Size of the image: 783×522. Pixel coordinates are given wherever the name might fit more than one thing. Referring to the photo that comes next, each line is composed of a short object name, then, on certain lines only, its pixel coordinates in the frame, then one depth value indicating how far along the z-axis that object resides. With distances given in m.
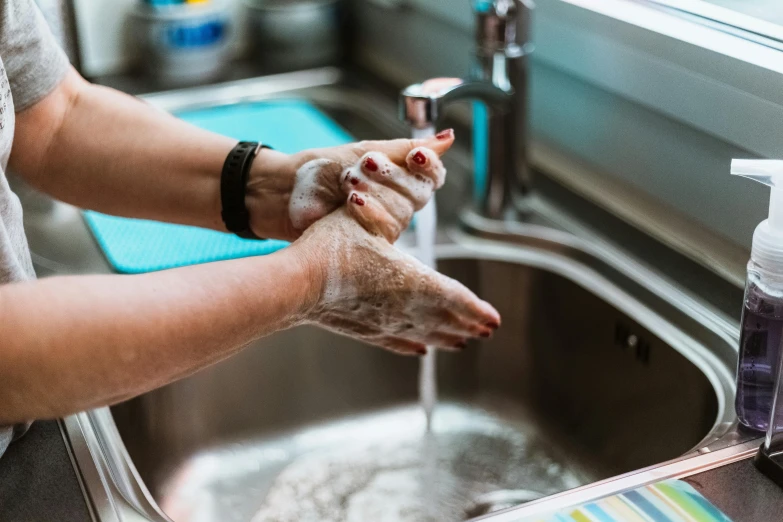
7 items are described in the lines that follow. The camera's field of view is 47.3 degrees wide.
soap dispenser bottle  0.62
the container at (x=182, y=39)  1.41
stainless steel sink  0.86
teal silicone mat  0.97
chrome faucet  0.90
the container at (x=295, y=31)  1.48
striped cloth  0.59
